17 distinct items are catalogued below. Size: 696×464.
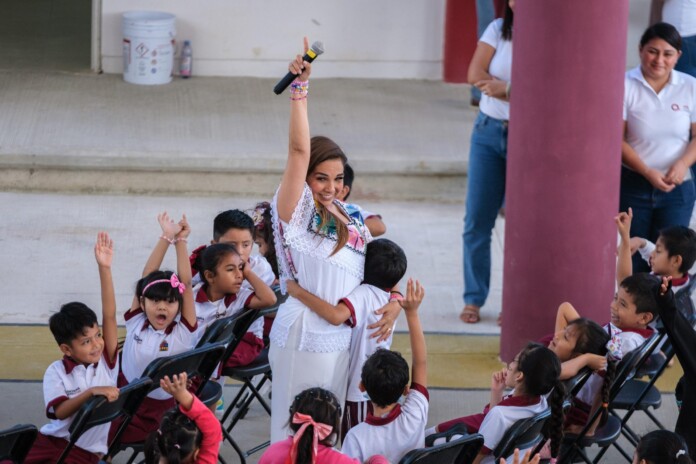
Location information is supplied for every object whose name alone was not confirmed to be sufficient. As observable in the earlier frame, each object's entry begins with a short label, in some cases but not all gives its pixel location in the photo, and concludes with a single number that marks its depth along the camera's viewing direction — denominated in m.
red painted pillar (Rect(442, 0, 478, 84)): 19.92
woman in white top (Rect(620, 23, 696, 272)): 12.52
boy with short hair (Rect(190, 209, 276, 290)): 10.80
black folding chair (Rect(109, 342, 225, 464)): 9.05
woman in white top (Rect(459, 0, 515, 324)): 12.98
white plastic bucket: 18.86
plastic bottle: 19.61
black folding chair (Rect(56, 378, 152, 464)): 8.50
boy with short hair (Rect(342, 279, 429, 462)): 8.31
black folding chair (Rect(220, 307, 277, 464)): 10.12
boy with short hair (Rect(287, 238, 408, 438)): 8.92
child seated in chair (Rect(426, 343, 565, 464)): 8.78
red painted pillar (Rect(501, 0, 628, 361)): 11.67
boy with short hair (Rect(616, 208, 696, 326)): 10.99
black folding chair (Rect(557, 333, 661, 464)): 9.55
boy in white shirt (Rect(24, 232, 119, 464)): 8.99
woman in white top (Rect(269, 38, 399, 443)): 8.63
